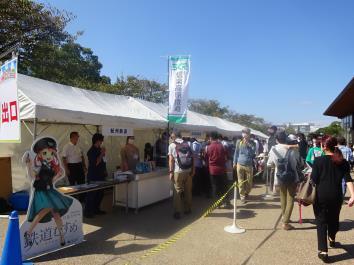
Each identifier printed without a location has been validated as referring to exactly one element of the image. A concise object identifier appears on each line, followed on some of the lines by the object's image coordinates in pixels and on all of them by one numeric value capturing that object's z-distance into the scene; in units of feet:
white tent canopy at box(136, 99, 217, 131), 39.89
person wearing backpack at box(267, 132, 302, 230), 19.40
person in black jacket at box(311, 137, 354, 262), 14.97
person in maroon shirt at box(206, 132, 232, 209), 26.45
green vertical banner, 29.55
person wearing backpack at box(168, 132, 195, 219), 22.81
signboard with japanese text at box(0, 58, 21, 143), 15.66
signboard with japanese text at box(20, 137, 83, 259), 15.48
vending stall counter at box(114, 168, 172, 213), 24.81
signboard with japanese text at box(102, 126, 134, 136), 25.16
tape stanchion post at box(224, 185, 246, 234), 19.39
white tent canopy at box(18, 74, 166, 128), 19.86
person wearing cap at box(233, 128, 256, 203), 26.05
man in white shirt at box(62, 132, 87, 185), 25.40
